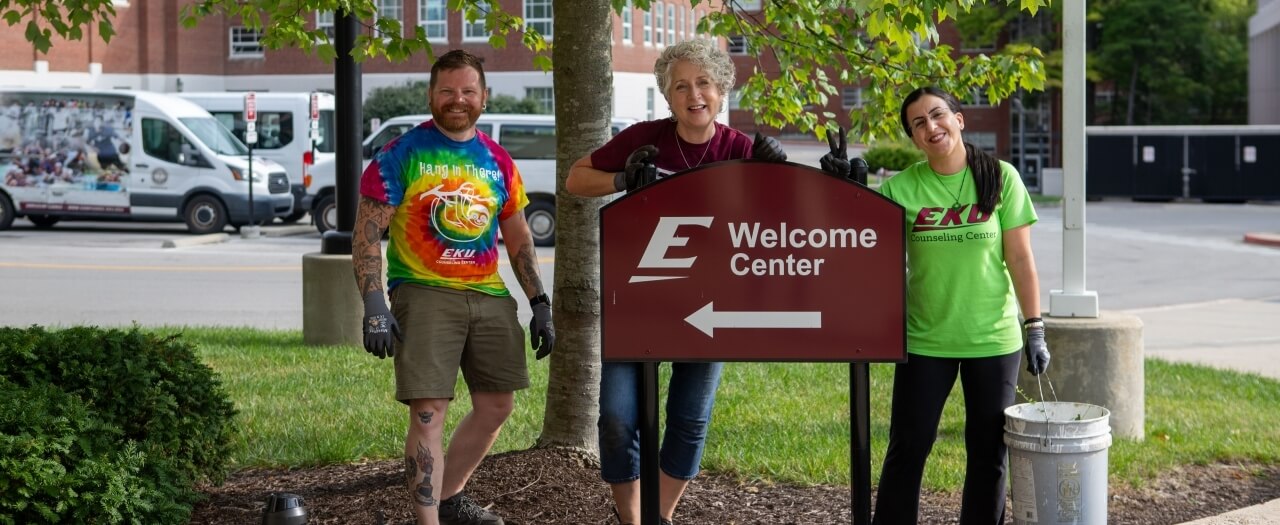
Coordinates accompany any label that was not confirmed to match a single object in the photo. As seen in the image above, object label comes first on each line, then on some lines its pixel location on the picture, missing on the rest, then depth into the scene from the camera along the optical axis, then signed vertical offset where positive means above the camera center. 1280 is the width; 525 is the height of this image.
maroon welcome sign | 3.96 -0.12
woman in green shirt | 4.51 -0.20
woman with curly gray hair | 4.35 +0.14
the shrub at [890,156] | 40.12 +1.83
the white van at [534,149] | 21.16 +1.12
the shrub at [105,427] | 4.27 -0.66
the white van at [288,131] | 27.28 +1.80
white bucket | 4.42 -0.75
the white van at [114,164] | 23.44 +1.03
